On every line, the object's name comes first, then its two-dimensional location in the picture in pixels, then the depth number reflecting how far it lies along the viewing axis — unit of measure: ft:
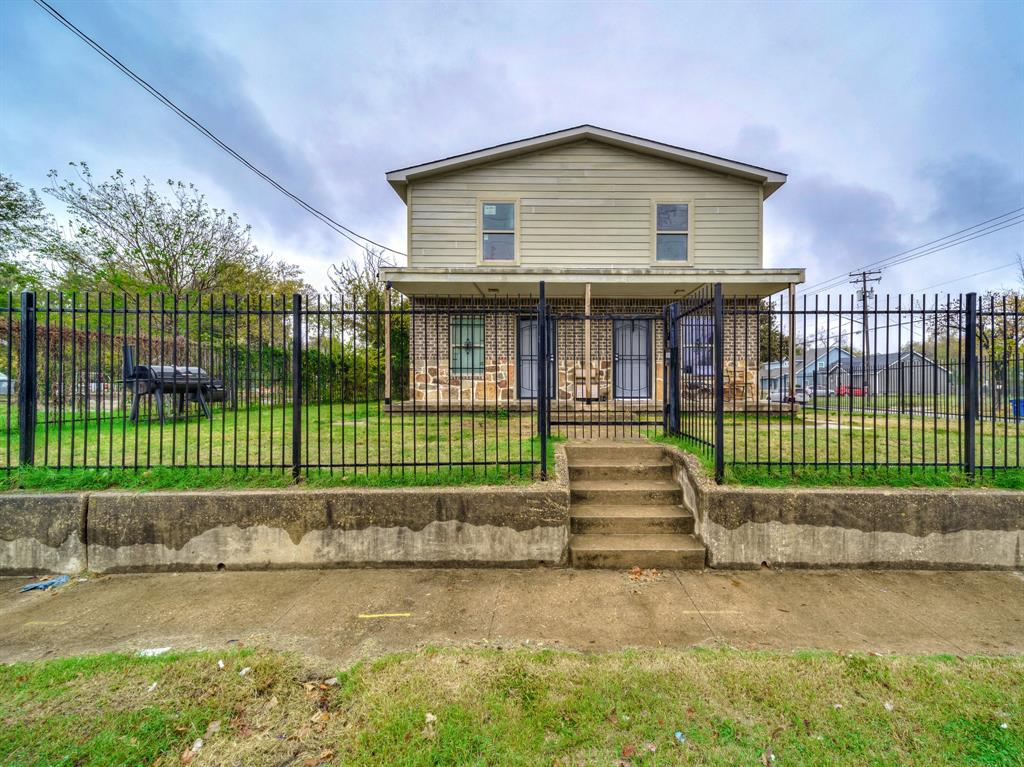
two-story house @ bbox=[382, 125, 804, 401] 36.32
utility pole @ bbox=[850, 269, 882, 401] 107.76
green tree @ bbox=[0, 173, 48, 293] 38.91
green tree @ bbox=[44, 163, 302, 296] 42.11
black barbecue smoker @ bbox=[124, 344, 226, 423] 21.99
